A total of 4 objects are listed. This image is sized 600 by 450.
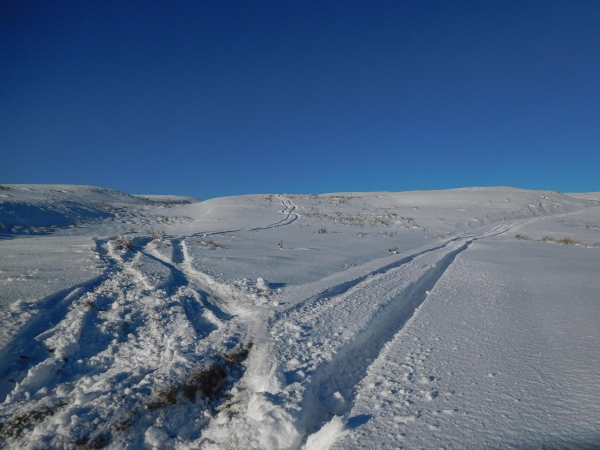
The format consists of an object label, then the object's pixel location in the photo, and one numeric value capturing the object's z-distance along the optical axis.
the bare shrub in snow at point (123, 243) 7.70
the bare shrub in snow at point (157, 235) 9.71
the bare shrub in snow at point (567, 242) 12.02
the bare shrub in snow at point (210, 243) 8.82
